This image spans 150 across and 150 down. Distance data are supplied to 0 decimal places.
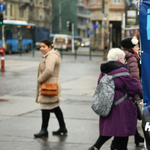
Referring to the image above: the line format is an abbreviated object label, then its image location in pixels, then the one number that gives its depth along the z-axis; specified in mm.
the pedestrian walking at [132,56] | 7254
